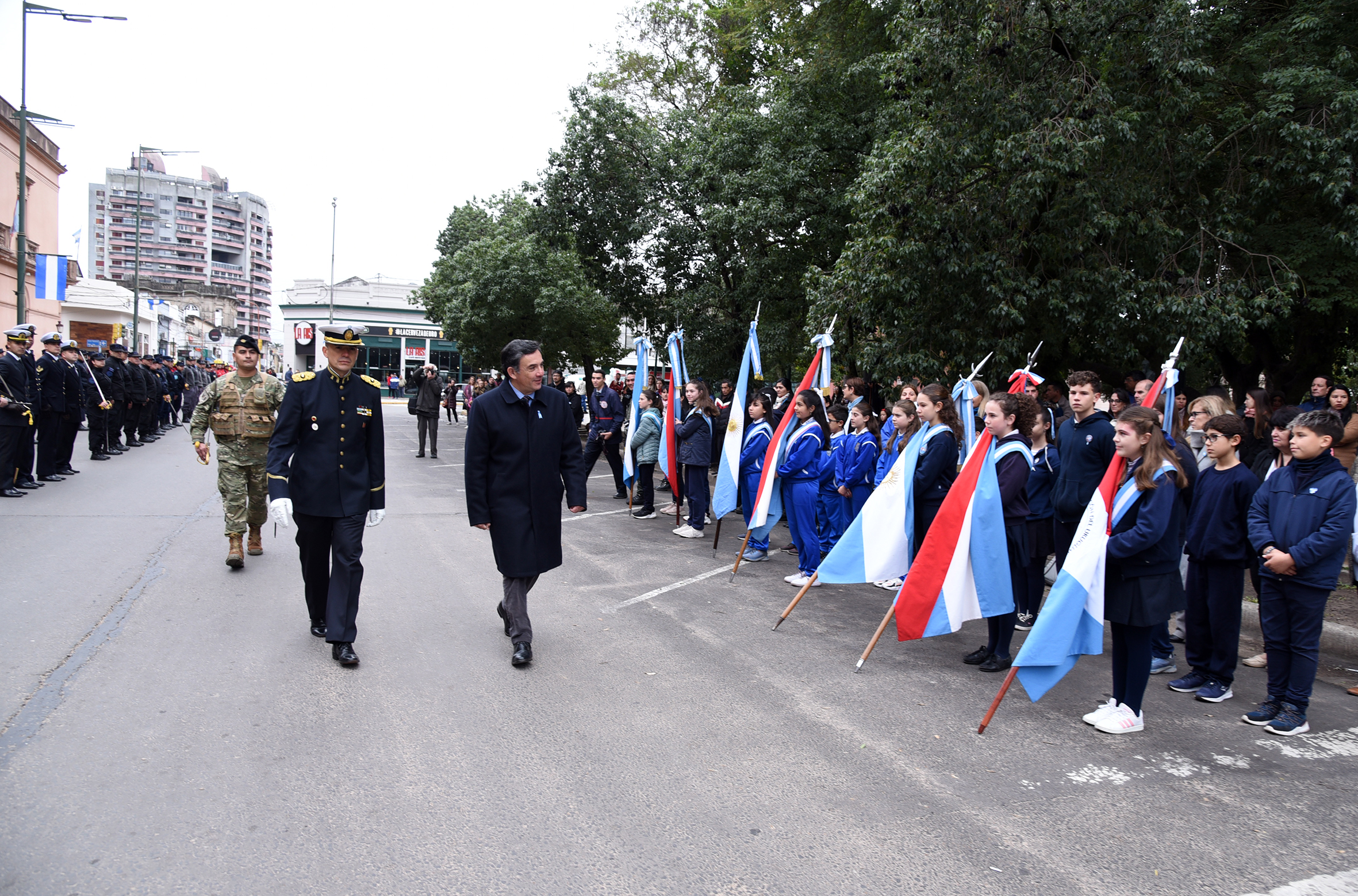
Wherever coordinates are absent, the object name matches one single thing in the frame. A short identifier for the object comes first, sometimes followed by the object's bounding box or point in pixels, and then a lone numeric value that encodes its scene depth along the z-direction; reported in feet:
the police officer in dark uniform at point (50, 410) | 41.91
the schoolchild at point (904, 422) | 22.66
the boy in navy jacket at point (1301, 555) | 15.66
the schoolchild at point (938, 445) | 21.20
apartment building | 450.71
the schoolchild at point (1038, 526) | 21.68
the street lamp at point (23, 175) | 64.34
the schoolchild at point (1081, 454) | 19.51
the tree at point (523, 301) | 81.05
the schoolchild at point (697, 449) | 34.73
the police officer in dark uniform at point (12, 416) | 36.63
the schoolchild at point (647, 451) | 39.63
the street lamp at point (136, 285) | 112.16
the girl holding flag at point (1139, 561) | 15.35
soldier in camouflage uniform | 25.64
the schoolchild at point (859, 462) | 27.94
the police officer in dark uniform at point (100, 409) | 50.80
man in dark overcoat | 18.31
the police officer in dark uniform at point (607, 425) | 45.01
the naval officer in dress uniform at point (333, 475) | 17.75
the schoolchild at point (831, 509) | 30.07
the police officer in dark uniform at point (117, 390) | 57.00
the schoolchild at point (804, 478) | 27.40
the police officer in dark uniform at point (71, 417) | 44.09
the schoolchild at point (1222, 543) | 17.48
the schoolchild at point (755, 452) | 30.91
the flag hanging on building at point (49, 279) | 90.89
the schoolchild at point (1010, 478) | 19.12
